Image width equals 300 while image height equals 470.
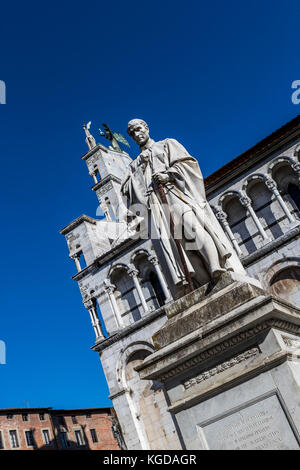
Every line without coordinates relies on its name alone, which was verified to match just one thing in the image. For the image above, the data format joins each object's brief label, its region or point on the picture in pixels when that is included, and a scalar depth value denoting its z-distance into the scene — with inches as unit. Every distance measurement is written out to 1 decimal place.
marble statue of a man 203.2
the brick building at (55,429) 1766.7
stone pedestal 156.3
